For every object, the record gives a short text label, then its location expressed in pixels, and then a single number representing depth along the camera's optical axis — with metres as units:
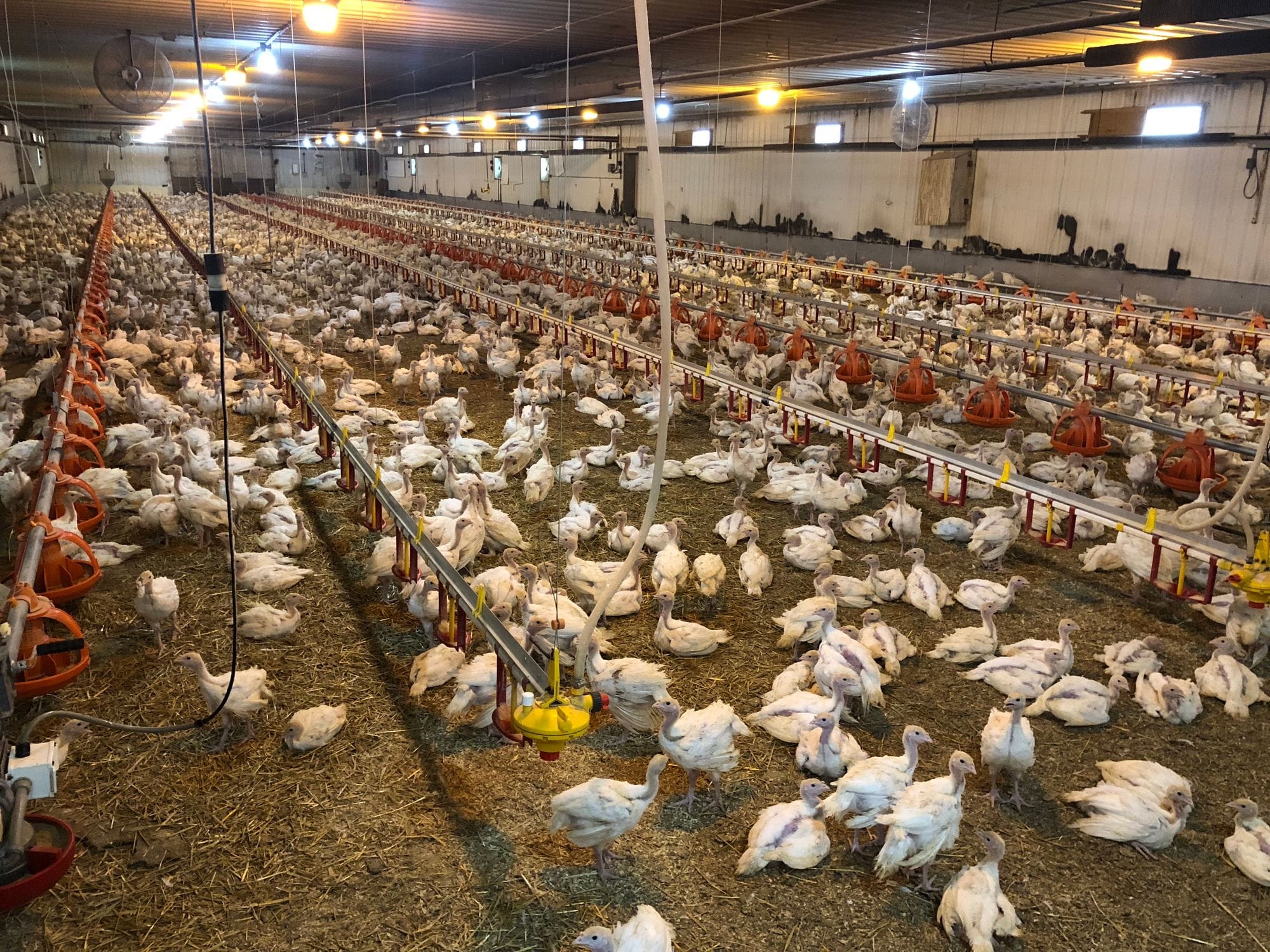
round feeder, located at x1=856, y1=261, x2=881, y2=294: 16.95
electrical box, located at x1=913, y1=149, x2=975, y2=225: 18.17
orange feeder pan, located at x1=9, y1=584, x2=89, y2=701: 3.89
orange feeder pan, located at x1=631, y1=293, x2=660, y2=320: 13.60
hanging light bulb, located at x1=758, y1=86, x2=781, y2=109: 10.45
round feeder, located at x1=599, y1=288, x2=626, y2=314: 14.19
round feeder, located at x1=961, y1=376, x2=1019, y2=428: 8.72
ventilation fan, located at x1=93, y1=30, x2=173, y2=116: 9.69
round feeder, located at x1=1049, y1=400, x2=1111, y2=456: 7.70
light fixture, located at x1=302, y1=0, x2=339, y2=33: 7.70
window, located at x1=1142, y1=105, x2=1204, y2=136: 14.58
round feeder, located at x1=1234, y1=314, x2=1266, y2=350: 10.91
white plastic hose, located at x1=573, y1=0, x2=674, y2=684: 2.04
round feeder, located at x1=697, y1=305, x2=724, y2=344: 12.62
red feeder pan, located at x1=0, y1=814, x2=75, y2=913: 2.87
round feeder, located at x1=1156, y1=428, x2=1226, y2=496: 6.84
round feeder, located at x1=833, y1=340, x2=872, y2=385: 9.96
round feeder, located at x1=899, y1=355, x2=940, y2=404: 9.36
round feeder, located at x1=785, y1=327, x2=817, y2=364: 10.80
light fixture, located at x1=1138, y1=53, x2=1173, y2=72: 8.20
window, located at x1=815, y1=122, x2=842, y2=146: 22.47
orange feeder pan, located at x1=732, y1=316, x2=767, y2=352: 11.55
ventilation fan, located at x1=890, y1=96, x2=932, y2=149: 11.24
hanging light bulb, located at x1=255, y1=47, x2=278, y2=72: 13.28
